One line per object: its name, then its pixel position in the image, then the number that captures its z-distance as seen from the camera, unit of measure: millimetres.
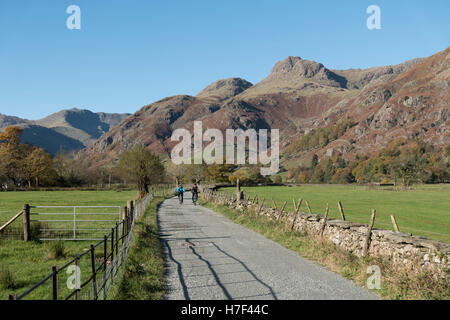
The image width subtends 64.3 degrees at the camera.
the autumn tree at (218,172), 121688
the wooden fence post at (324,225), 17109
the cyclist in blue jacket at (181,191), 40744
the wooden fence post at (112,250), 8814
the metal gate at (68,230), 18447
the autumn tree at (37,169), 86562
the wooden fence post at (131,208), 18334
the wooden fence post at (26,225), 17094
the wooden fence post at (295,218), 20419
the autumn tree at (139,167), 52000
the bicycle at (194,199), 42719
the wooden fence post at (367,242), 13305
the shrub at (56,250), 14047
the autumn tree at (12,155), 85812
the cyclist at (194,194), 42844
